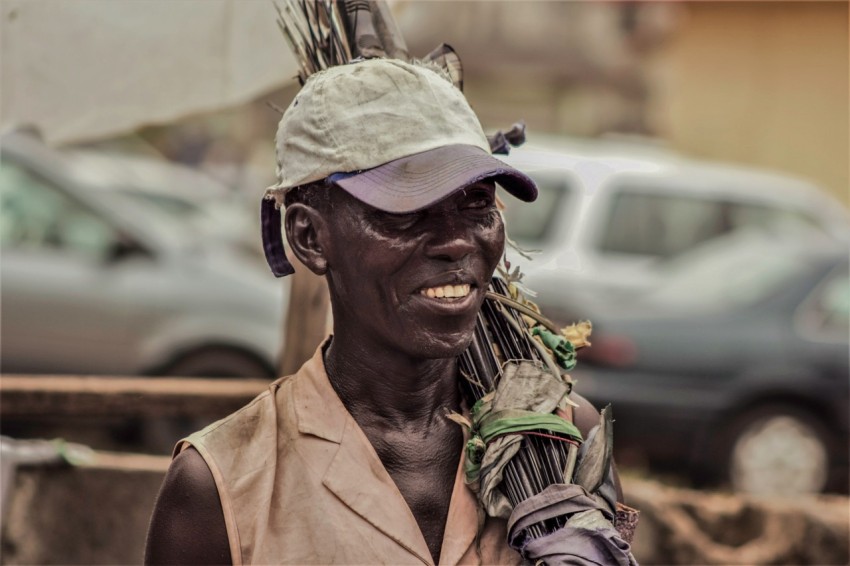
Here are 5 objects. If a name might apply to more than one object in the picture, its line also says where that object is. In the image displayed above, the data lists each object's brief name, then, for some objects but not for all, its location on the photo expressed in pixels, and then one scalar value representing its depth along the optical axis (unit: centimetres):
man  222
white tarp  374
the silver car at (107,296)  880
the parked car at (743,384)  908
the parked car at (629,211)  1072
